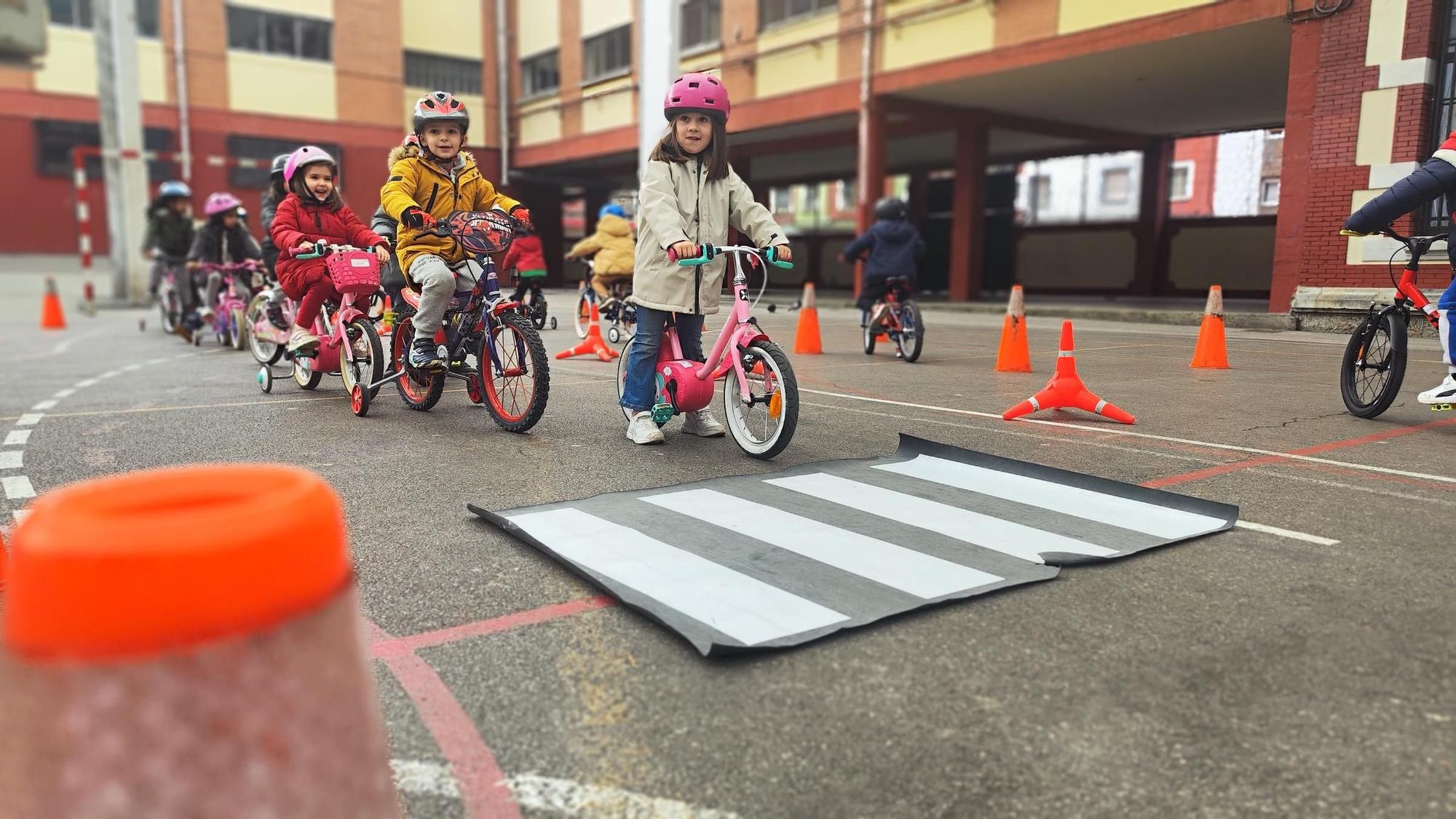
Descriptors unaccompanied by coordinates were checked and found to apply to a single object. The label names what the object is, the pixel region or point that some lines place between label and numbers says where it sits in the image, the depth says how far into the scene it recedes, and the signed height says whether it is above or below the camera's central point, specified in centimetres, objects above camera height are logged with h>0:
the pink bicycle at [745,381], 537 -59
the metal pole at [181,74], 2758 +519
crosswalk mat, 308 -98
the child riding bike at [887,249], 1157 +33
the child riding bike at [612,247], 1366 +35
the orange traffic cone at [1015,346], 988 -65
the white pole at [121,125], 2041 +284
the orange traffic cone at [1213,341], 1028 -58
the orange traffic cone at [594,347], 1178 -87
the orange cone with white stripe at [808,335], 1222 -71
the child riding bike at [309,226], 775 +32
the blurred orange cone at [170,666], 103 -42
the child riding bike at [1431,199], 631 +55
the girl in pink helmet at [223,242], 1274 +30
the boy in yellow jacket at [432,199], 655 +46
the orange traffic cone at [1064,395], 685 -78
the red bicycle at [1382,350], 664 -43
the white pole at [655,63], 1438 +301
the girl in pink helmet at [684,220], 559 +31
